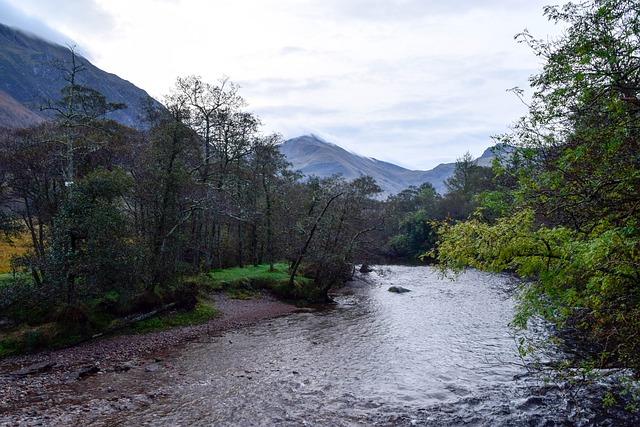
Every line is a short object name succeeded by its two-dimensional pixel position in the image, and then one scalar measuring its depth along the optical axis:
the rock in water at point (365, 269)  53.22
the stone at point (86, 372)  15.37
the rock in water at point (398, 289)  38.11
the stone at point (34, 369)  15.41
